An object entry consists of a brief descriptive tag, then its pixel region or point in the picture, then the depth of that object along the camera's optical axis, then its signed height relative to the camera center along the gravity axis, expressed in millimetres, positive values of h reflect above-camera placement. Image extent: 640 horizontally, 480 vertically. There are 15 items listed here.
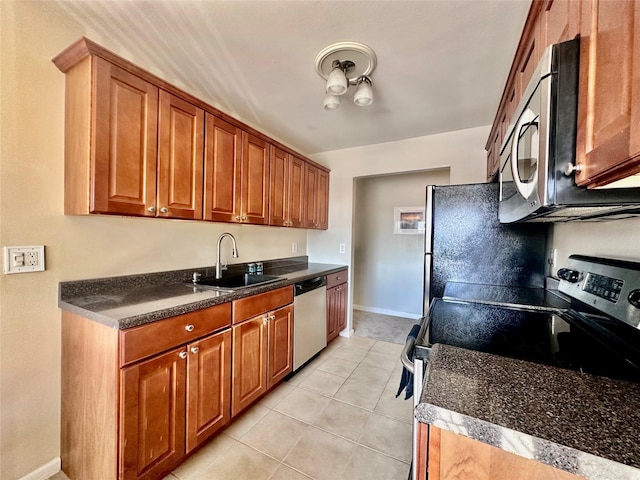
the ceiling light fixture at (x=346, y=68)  1563 +1111
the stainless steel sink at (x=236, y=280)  2089 -376
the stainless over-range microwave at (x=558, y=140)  624 +253
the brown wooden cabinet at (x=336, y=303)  2849 -750
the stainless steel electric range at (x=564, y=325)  791 -339
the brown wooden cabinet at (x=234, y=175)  1810 +469
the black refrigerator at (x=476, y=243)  1716 -27
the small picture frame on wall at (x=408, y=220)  3928 +278
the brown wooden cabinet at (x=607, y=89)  473 +309
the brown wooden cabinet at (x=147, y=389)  1147 -779
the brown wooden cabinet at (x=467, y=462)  453 -413
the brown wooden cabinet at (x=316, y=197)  2959 +474
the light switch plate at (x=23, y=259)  1223 -128
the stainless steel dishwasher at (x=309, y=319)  2295 -774
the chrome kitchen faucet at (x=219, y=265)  2156 -242
